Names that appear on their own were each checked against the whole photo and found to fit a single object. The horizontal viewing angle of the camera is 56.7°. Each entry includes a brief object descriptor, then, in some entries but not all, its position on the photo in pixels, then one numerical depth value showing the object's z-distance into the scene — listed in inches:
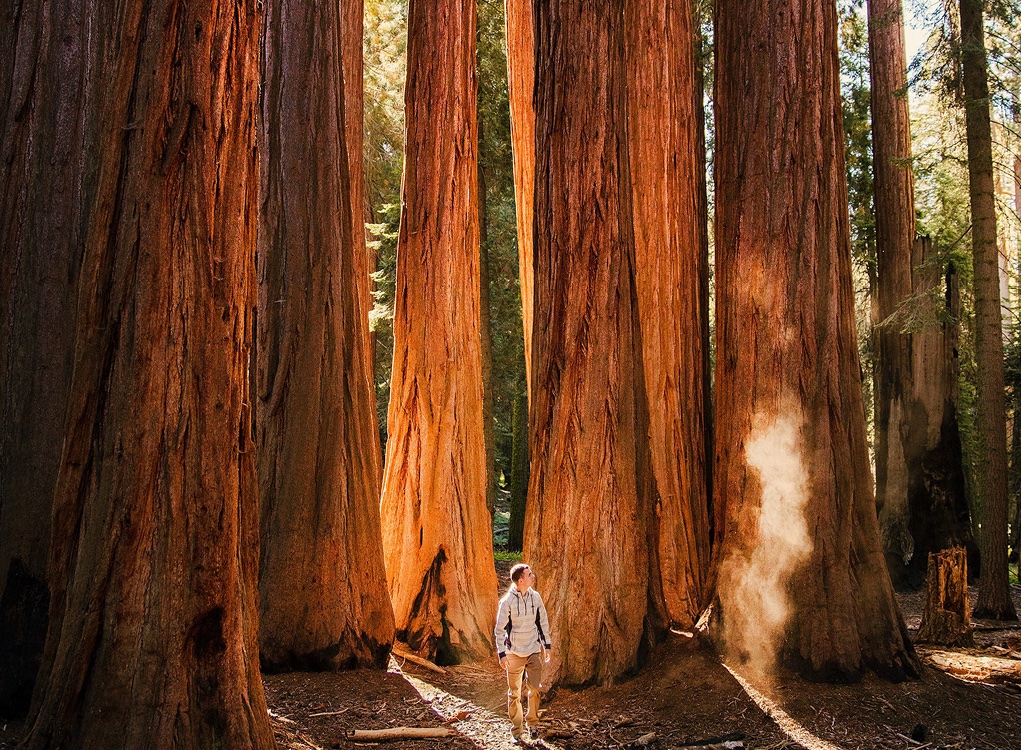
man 276.4
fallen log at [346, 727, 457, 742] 273.4
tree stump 363.3
